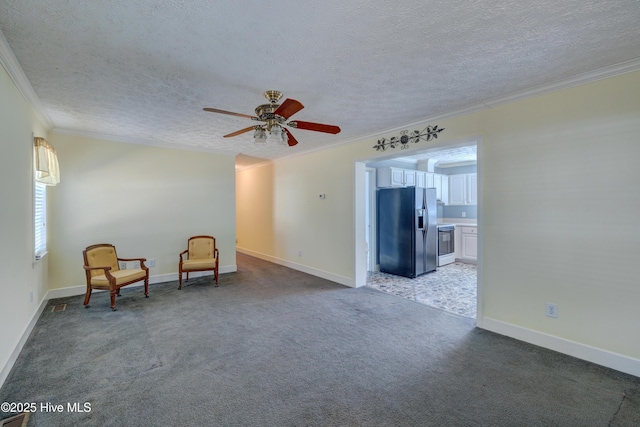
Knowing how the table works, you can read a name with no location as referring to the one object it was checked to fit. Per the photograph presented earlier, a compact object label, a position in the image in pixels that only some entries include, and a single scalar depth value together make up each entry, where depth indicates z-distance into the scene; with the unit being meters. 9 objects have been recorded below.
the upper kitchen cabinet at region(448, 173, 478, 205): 6.80
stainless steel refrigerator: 5.16
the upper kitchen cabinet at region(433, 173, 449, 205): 6.70
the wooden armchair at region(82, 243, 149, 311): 3.64
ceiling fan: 2.54
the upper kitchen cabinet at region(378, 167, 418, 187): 5.45
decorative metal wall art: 3.56
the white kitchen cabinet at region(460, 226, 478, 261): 6.48
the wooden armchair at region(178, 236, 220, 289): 4.67
